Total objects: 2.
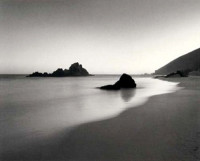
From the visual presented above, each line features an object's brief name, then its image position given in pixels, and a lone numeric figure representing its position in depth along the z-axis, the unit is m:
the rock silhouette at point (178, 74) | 77.69
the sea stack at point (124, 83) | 26.01
